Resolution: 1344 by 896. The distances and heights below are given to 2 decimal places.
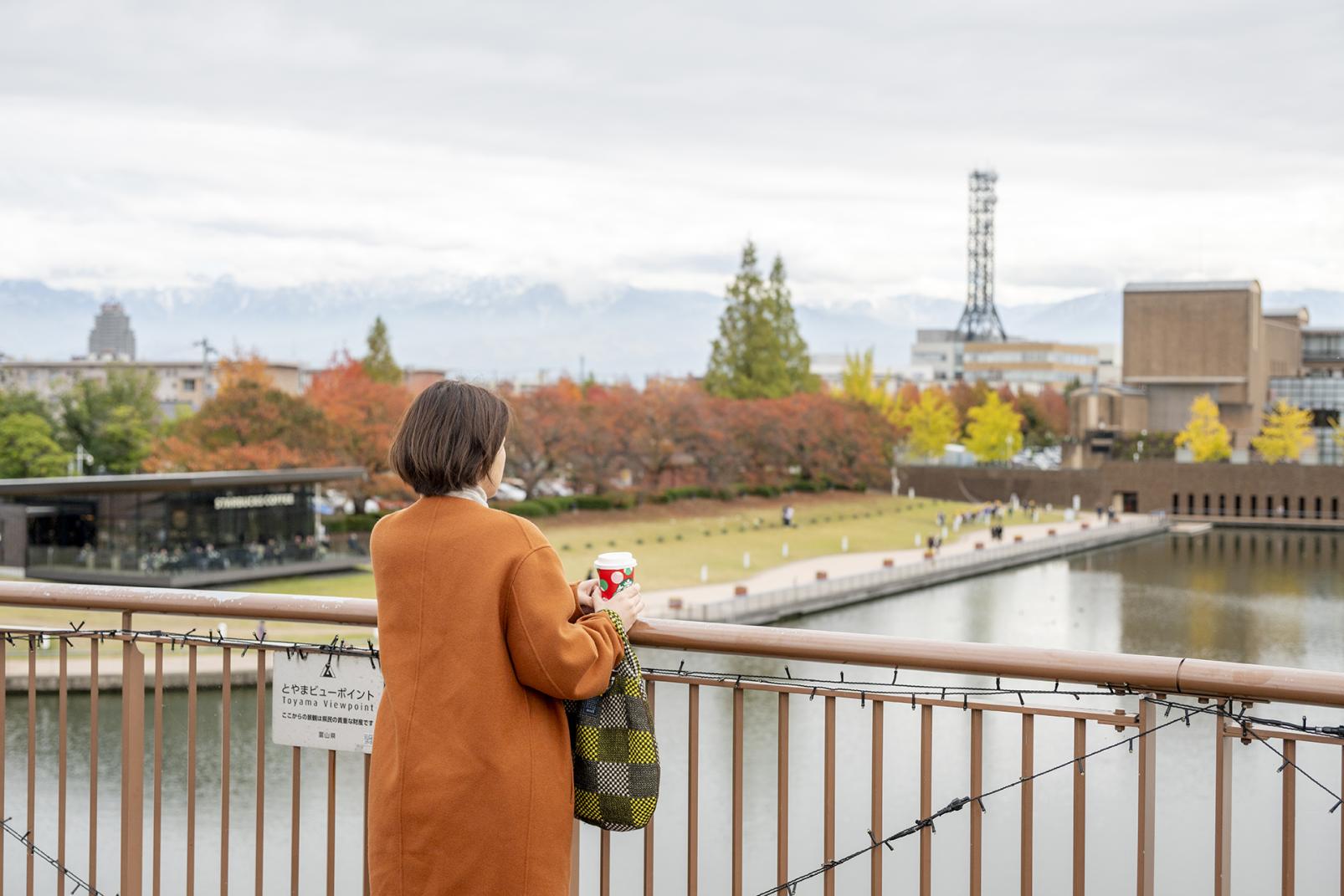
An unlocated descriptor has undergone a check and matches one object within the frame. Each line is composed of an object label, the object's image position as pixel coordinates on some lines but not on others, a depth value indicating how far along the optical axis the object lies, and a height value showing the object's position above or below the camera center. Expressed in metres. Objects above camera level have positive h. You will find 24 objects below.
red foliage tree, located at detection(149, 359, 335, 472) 37.06 -0.14
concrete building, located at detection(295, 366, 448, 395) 68.03 +2.86
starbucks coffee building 28.70 -2.23
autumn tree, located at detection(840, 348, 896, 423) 68.81 +2.53
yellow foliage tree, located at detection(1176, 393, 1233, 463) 64.00 +0.19
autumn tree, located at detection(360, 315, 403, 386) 59.69 +3.22
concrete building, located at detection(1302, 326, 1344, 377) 83.06 +5.62
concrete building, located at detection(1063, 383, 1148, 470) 69.81 +0.99
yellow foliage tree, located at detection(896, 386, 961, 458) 67.81 +0.45
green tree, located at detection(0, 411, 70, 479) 44.41 -0.81
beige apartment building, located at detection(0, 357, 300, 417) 88.44 +3.46
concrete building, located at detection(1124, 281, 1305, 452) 69.19 +4.74
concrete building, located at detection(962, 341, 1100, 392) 105.75 +5.84
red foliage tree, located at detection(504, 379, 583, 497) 45.28 -0.15
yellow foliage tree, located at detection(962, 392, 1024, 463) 68.12 +0.28
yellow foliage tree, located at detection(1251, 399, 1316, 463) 64.62 +0.10
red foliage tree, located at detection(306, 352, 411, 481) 40.03 +0.55
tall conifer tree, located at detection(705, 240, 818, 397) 60.34 +4.04
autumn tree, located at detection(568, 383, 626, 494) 46.16 -0.40
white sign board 3.42 -0.69
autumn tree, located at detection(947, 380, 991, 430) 79.38 +2.27
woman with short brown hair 2.58 -0.47
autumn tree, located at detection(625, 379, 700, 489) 48.47 +0.14
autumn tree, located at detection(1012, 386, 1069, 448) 79.69 +1.37
